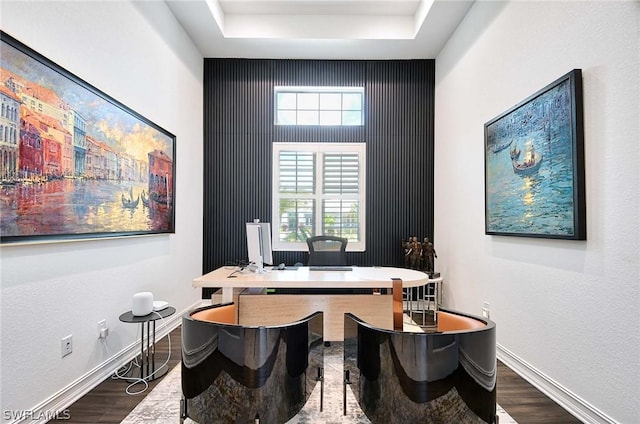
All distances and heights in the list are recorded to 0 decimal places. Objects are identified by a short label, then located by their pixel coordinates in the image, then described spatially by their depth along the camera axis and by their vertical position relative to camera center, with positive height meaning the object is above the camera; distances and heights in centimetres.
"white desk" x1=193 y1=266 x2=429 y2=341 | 264 -66
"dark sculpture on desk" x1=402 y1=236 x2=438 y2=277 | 438 -46
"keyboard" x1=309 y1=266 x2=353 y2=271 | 320 -46
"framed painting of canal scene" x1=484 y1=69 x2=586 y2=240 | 215 +40
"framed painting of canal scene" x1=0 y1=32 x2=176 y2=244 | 181 +41
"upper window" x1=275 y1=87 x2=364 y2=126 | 501 +167
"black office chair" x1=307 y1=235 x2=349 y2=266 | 388 -35
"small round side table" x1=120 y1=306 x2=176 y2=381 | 249 -117
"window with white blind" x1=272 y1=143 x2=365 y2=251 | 493 +40
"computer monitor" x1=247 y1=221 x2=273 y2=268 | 288 -20
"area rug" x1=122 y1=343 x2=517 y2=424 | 205 -119
